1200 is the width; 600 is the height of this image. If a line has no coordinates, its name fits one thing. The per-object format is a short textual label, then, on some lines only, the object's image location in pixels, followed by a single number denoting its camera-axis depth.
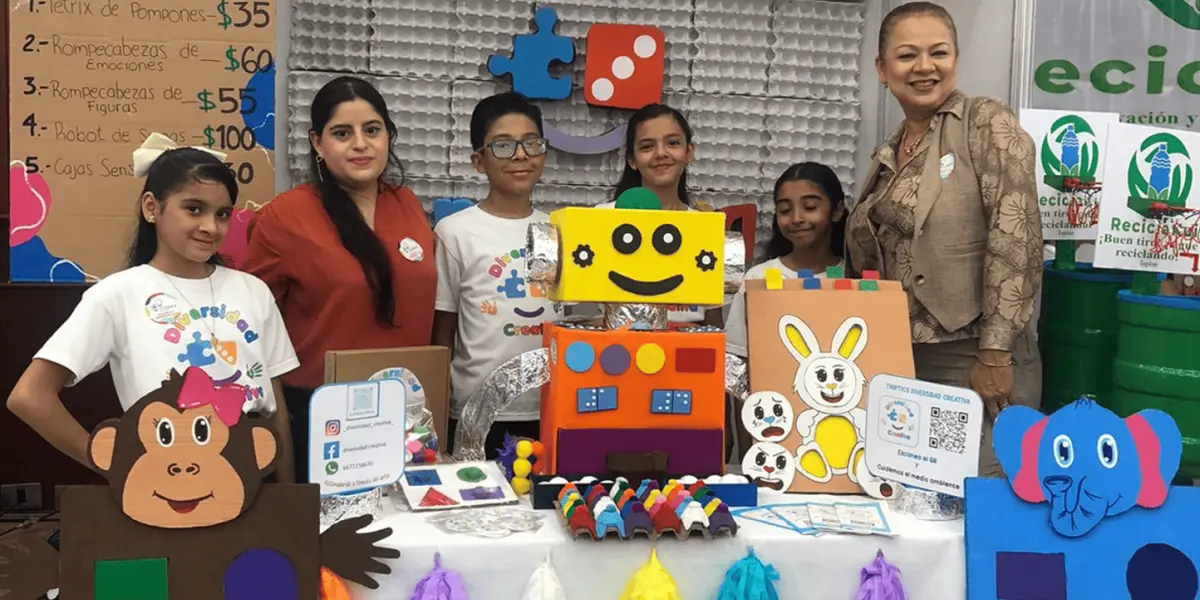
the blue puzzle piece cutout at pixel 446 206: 3.23
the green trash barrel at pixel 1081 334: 2.12
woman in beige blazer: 1.92
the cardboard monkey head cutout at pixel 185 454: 1.23
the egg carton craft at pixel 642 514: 1.41
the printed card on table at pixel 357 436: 1.40
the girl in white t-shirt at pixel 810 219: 2.56
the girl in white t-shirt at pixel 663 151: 2.43
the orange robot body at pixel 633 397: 1.60
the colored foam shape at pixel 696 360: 1.63
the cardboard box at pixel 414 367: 1.74
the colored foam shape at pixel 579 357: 1.59
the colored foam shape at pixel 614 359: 1.60
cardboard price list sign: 2.89
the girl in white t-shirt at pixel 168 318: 1.63
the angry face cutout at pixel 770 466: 1.71
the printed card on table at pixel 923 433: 1.50
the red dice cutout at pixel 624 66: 3.32
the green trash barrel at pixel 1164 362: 1.78
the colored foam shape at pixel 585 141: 3.33
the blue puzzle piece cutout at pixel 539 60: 3.28
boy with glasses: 2.17
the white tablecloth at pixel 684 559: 1.40
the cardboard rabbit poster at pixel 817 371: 1.72
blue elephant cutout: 1.40
